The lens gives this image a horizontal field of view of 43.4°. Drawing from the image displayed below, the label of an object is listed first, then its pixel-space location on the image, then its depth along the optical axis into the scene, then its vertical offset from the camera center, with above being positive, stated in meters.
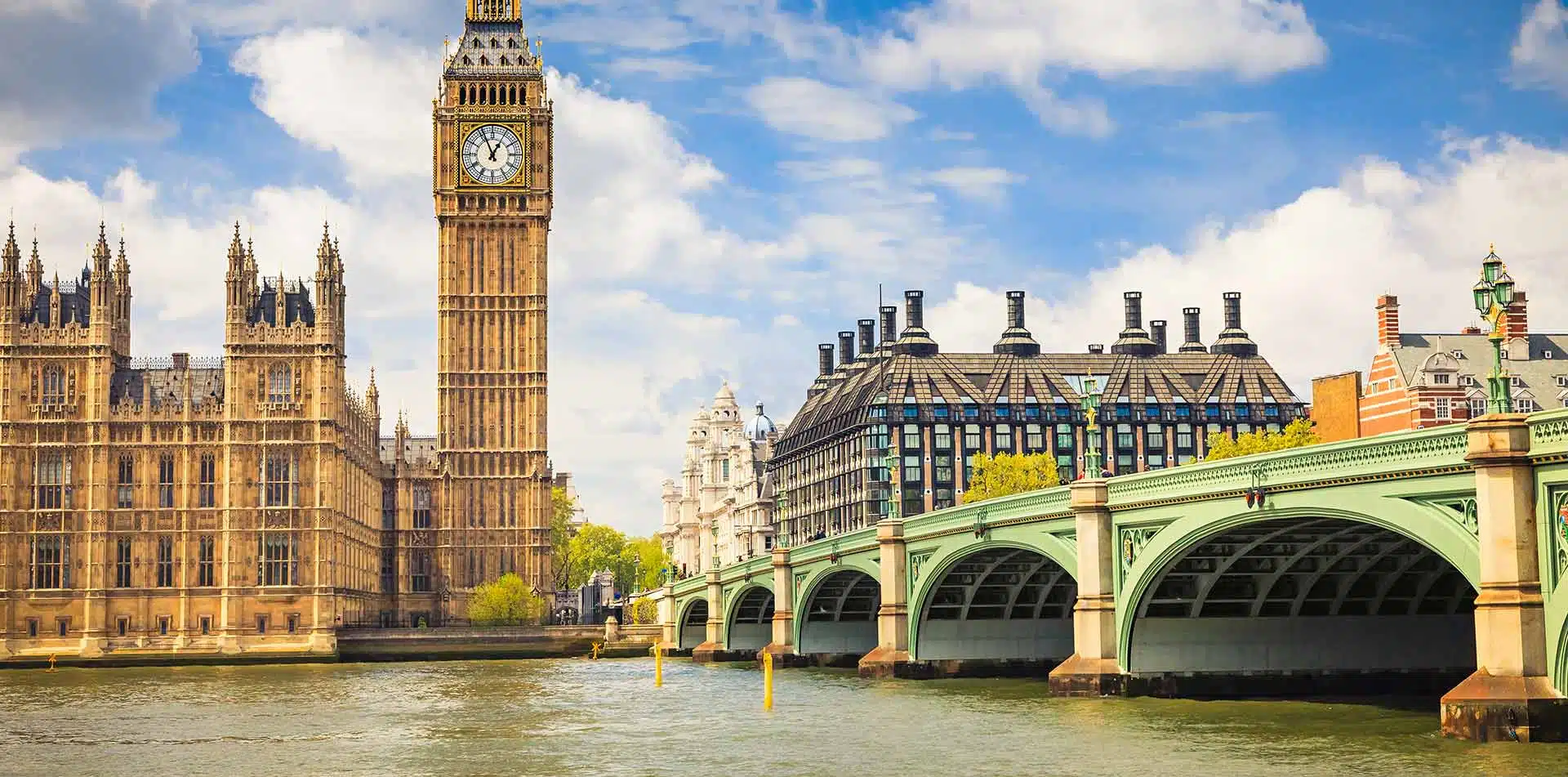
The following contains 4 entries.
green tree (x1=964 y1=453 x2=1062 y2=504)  124.62 +6.20
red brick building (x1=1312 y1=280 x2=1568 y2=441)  107.19 +10.51
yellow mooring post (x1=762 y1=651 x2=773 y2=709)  56.94 -3.21
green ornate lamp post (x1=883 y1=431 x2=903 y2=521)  77.56 +3.38
